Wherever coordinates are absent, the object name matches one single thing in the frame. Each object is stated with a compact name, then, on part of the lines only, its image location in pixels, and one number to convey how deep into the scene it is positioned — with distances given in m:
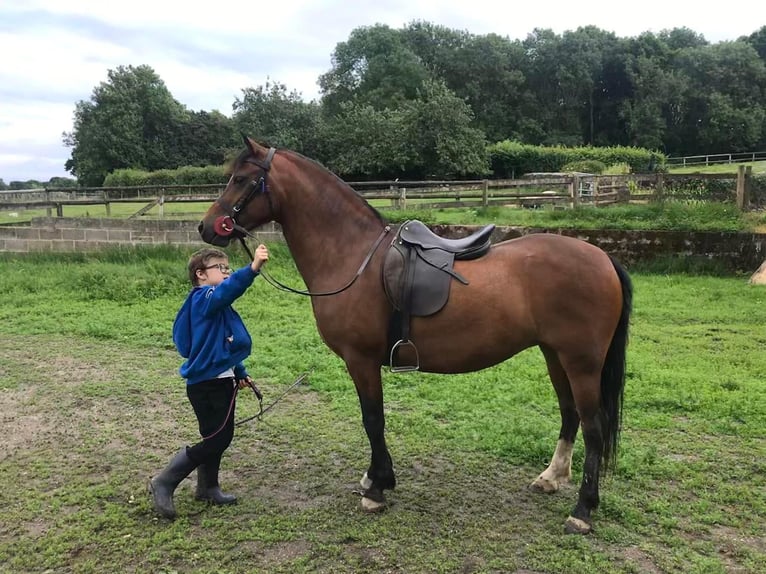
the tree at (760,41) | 64.88
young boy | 3.29
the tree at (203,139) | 51.50
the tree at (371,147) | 34.22
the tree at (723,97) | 54.56
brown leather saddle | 3.34
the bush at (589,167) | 29.51
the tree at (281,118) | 37.59
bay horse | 3.27
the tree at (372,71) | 57.64
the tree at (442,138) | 33.78
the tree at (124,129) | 52.06
